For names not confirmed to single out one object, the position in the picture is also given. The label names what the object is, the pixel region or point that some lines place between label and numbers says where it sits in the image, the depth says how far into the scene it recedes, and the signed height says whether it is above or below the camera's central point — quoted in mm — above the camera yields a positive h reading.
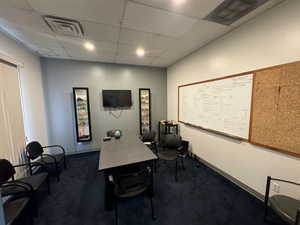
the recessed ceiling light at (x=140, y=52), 2853 +1124
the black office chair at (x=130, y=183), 1527 -986
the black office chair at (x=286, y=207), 1184 -1093
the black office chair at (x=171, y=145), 2742 -1010
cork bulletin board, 1486 -131
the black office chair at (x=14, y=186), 1664 -1112
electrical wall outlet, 1682 -1168
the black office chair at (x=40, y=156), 2375 -1032
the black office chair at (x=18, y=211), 1316 -1141
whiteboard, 2033 -99
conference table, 1699 -805
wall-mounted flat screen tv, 3699 +93
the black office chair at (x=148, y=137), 3324 -927
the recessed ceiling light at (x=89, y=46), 2516 +1127
